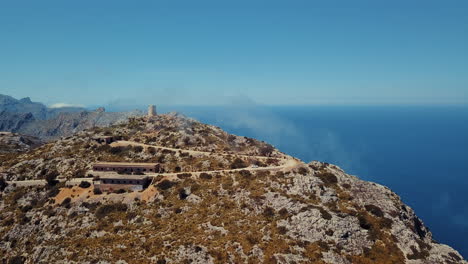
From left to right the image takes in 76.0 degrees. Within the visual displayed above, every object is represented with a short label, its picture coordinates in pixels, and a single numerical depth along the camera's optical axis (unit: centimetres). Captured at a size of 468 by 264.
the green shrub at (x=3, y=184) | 9779
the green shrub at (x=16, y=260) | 6898
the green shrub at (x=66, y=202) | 8635
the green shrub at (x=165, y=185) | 8762
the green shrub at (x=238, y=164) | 9821
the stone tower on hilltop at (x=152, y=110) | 17088
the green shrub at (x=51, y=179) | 9619
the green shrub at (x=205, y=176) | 9000
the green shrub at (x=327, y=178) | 8656
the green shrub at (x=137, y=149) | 11503
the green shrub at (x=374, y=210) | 7512
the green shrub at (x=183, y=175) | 9177
